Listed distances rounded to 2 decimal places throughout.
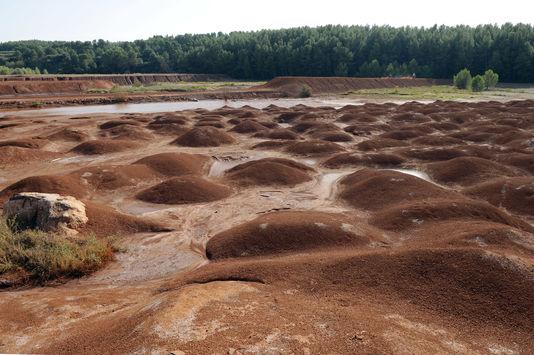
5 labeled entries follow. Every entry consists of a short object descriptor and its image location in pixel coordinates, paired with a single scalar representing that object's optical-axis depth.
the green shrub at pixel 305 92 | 74.62
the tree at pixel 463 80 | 80.62
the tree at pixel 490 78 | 79.62
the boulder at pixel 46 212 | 15.76
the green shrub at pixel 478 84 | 76.94
